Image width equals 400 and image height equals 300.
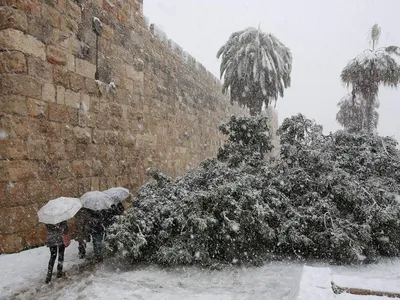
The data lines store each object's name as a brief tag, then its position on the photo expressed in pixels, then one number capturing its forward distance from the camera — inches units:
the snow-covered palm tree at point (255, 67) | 472.7
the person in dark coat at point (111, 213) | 197.0
